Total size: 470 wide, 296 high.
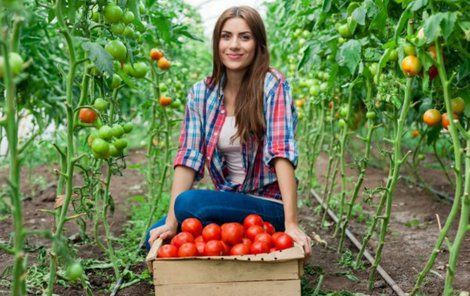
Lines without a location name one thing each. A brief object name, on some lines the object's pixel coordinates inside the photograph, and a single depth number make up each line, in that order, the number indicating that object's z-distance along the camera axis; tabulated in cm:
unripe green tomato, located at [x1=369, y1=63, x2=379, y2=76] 262
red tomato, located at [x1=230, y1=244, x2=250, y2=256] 216
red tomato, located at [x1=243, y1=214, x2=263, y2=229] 236
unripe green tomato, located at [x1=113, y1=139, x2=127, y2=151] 197
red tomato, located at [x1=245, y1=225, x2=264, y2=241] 227
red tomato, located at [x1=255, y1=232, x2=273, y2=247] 218
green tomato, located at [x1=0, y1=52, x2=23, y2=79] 139
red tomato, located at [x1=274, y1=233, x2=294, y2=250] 218
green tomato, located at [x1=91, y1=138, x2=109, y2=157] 187
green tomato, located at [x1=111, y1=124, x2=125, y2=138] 193
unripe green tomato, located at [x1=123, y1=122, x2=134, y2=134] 228
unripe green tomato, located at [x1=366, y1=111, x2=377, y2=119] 283
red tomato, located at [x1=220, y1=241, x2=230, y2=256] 221
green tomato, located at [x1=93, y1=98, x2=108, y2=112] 206
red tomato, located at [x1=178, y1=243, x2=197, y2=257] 213
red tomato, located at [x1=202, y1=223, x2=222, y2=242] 227
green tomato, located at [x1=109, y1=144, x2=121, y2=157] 192
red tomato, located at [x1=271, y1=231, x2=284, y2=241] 222
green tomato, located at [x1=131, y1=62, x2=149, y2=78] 221
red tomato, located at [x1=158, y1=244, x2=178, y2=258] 214
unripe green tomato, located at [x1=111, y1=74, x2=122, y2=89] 224
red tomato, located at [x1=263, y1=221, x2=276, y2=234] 238
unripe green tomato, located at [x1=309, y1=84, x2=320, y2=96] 385
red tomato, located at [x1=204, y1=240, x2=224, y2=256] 214
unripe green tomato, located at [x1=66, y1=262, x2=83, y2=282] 158
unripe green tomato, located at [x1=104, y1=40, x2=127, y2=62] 191
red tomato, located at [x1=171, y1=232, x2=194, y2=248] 223
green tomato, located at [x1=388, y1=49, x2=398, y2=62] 211
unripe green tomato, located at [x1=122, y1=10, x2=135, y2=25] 204
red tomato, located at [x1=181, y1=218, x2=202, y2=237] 236
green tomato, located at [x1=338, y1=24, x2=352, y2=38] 266
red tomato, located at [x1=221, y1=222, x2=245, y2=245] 226
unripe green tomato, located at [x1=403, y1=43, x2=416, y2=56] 196
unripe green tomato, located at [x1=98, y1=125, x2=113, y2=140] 190
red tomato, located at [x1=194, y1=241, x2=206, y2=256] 217
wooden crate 208
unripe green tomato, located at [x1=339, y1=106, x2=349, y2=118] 341
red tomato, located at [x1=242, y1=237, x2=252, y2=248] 223
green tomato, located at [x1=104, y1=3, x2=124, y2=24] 191
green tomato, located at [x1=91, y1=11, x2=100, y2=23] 217
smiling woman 249
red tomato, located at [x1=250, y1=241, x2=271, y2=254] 215
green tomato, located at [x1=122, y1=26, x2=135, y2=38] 211
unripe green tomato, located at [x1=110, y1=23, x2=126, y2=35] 198
